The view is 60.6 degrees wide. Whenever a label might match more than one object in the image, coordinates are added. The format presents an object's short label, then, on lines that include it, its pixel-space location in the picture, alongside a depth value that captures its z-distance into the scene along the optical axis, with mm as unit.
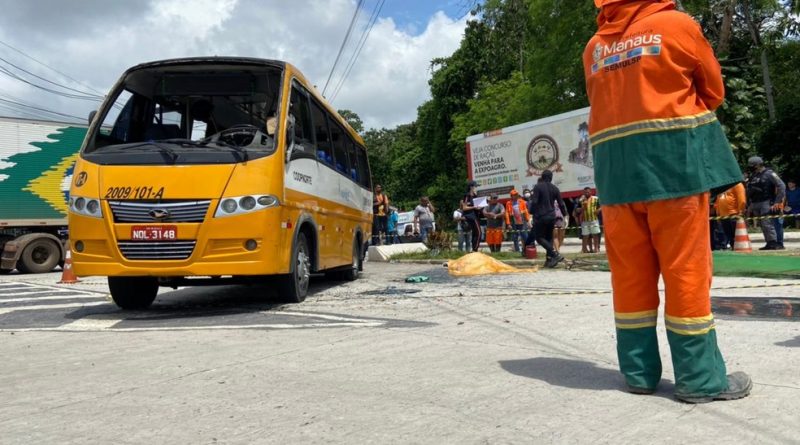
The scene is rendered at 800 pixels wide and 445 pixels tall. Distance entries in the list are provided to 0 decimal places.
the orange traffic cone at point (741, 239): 12594
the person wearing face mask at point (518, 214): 17931
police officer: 13070
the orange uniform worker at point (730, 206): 13281
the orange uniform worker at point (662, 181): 3307
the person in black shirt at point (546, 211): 11750
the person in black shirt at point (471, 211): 17078
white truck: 17484
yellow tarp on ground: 11172
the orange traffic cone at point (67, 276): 13211
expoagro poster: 21406
